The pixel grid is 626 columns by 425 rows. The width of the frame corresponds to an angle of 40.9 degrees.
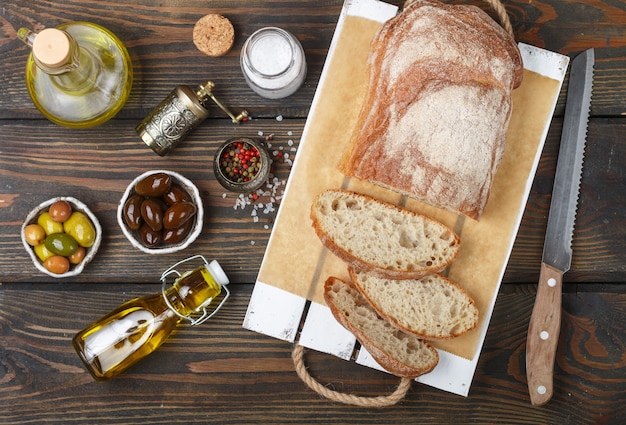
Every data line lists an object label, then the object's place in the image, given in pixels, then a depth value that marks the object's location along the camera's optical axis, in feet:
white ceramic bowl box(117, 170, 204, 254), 2.50
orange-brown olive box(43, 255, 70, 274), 2.51
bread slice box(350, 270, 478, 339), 2.47
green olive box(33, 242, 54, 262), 2.53
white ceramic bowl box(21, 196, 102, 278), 2.53
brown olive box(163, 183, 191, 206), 2.51
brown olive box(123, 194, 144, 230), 2.48
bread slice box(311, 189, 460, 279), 2.46
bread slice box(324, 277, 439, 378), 2.44
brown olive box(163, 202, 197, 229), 2.46
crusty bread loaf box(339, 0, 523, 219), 2.34
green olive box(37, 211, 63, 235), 2.52
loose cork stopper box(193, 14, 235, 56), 2.55
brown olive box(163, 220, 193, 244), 2.50
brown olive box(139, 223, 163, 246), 2.49
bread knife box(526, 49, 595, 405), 2.53
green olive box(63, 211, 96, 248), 2.52
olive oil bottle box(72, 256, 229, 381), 2.44
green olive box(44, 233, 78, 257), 2.48
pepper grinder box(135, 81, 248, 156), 2.49
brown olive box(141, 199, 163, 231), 2.47
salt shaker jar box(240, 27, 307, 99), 2.46
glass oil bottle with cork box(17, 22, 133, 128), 2.44
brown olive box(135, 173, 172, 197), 2.47
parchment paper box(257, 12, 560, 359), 2.52
